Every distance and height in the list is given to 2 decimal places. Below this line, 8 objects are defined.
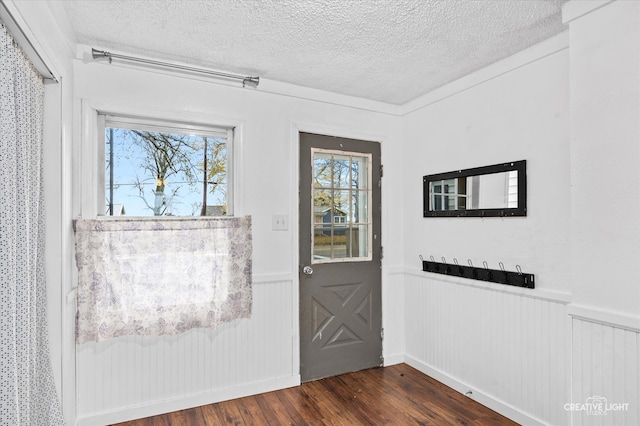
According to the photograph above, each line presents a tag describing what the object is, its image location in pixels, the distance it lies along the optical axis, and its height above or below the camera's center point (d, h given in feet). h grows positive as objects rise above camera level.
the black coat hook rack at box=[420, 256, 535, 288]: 7.85 -1.46
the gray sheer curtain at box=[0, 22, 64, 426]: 4.24 -0.50
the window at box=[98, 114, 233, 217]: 8.29 +1.15
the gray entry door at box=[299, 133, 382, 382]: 10.10 -1.24
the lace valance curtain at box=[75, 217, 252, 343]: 7.57 -1.37
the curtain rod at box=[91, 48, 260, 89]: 7.55 +3.42
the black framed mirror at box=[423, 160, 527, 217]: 8.04 +0.56
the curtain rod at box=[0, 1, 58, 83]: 4.21 +2.36
